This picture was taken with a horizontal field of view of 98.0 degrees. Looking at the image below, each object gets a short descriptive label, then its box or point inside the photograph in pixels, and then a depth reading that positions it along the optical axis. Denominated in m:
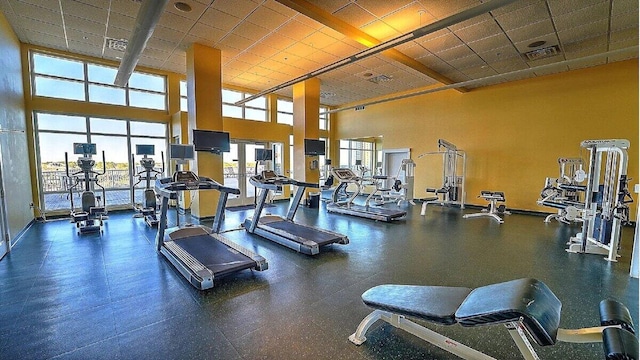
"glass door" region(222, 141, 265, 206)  8.84
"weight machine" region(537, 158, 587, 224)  6.07
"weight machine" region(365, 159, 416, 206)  8.55
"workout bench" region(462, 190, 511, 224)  6.78
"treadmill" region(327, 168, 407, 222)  6.71
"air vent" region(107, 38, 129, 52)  5.85
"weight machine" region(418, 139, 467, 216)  8.27
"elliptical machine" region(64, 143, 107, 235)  5.44
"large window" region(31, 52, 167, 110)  6.55
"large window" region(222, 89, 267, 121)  9.17
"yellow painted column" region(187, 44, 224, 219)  6.14
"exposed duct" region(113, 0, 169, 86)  3.49
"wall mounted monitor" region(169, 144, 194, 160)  5.55
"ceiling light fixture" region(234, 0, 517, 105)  3.43
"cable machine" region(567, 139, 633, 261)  4.05
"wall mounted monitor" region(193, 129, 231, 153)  6.05
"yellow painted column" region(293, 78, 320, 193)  8.41
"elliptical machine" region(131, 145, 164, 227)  6.18
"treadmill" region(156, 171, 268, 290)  3.22
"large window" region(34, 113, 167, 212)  6.66
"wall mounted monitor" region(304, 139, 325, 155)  8.35
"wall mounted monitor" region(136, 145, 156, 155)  6.25
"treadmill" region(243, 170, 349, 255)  4.37
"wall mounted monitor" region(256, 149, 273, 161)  5.38
